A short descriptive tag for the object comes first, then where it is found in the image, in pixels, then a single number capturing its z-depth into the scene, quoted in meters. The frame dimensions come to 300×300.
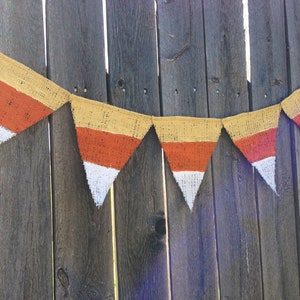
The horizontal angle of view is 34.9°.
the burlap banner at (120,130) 1.57
